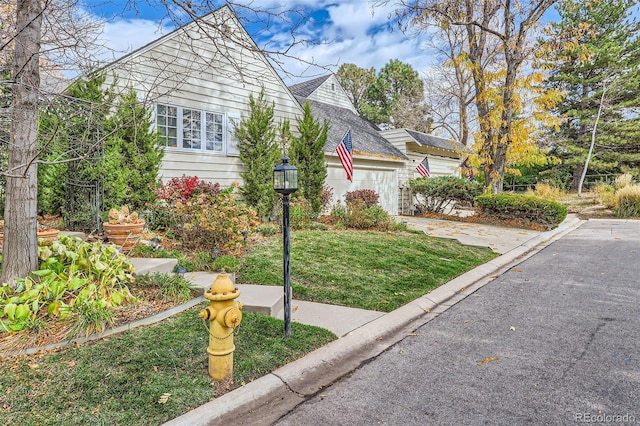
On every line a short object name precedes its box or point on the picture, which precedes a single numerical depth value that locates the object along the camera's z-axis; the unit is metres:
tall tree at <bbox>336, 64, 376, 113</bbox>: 34.16
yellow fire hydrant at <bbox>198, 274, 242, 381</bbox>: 2.63
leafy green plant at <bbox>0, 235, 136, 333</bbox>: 3.02
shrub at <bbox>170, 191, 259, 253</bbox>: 5.65
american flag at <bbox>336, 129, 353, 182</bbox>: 11.00
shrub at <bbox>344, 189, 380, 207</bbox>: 11.55
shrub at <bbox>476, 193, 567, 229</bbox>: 11.66
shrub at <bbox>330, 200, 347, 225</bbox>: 9.86
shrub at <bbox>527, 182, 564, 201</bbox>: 19.19
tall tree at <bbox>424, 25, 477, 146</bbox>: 20.92
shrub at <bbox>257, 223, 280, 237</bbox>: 7.71
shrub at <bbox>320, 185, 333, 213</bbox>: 11.42
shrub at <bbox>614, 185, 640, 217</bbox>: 14.39
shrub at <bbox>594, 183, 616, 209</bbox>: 15.41
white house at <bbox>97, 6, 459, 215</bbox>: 8.16
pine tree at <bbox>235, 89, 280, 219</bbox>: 9.44
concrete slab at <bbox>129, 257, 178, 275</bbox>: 4.23
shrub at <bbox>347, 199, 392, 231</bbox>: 9.49
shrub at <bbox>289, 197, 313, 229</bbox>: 8.72
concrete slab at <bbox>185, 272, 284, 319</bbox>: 3.84
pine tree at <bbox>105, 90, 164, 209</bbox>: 6.50
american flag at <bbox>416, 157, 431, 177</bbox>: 15.59
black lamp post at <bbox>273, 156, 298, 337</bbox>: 3.31
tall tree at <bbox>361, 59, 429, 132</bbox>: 32.59
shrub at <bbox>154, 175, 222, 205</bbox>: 7.30
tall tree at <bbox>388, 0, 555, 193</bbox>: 12.44
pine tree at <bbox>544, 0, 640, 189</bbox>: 22.80
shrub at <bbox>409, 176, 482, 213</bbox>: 14.35
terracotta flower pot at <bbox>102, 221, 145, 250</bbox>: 5.34
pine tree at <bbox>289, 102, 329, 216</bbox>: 10.61
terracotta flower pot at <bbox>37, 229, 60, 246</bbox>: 4.46
